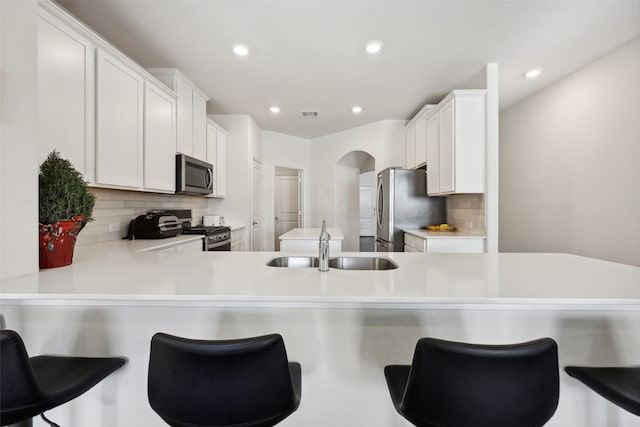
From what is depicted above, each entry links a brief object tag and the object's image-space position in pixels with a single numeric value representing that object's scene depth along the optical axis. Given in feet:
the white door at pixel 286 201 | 22.53
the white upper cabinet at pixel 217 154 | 13.09
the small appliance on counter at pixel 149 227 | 8.84
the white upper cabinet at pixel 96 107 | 5.56
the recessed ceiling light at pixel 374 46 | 8.41
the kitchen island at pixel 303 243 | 9.46
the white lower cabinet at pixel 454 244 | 9.93
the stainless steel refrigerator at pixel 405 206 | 12.76
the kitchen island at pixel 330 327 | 3.66
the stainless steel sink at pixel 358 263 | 5.71
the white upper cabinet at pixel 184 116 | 10.38
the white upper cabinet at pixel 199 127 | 11.58
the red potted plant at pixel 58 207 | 4.37
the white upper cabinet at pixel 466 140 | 10.05
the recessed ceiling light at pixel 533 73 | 10.23
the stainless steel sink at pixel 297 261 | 5.79
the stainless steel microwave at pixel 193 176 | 10.21
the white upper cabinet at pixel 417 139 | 13.00
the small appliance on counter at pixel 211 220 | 13.26
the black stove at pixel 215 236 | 10.22
